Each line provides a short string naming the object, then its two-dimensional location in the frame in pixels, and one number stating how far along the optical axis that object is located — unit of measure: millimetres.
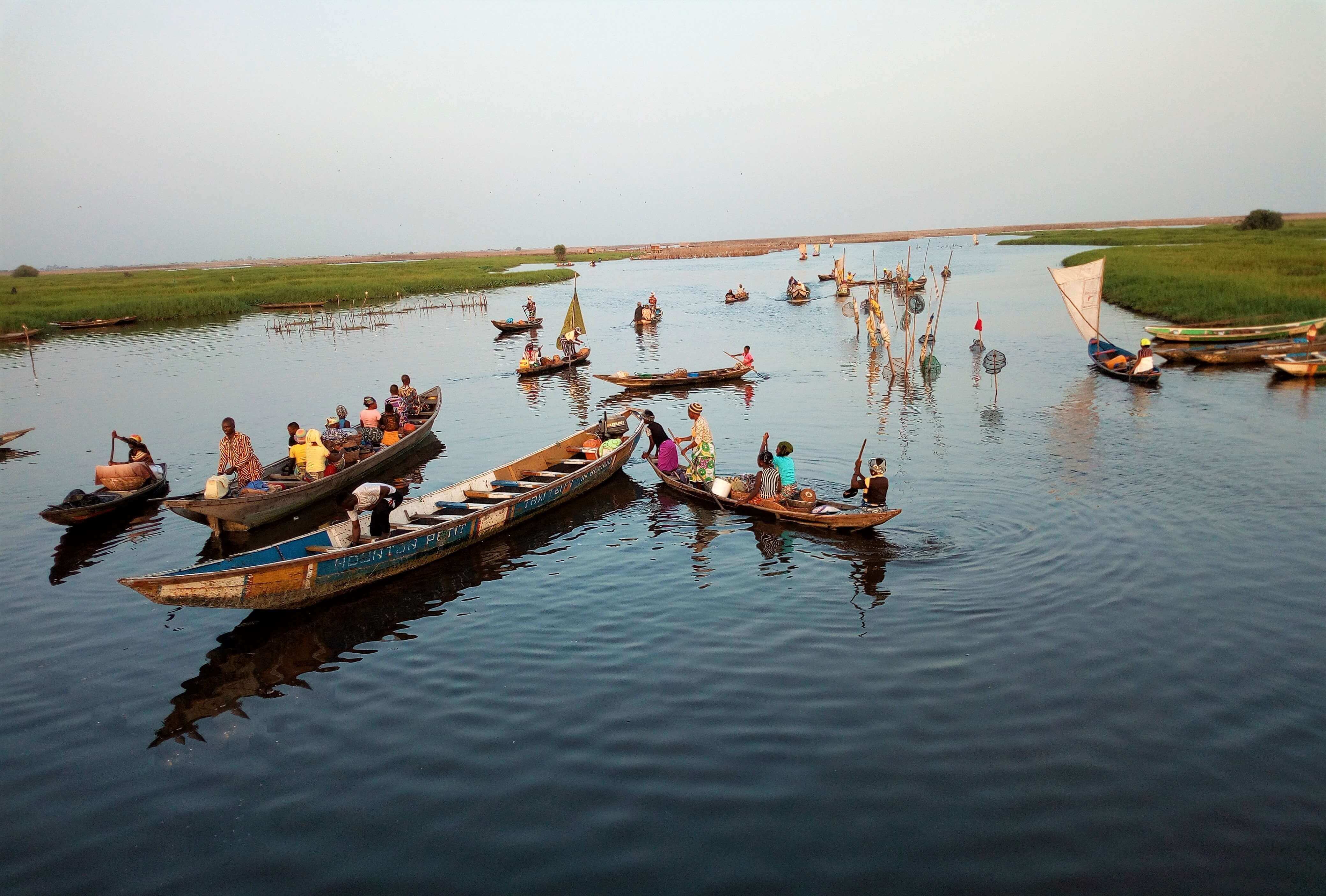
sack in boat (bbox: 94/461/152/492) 16375
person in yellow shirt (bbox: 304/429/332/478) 16234
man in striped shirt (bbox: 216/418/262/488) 14992
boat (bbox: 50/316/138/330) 50500
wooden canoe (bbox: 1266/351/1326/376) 23922
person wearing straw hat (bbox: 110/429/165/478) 17172
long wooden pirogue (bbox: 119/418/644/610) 10250
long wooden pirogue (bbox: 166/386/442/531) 14062
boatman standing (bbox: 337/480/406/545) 12320
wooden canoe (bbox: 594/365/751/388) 27984
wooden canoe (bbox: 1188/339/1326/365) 26391
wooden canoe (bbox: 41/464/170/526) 14977
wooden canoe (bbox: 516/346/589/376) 31312
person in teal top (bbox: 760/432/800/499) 14172
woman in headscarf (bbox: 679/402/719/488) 15641
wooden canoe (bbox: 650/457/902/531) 13000
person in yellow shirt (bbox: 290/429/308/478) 16656
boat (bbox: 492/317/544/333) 44625
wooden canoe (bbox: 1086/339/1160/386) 24547
